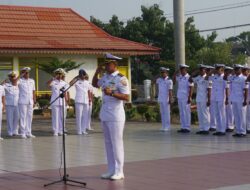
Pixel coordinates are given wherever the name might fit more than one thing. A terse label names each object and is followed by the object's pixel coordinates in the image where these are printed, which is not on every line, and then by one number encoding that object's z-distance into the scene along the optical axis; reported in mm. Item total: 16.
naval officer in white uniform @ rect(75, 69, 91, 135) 19172
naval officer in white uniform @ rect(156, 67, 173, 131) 19625
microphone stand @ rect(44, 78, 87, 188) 9883
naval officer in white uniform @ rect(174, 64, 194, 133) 19156
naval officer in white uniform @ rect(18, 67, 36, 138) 18359
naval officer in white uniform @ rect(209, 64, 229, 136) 18359
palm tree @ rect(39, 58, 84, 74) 28328
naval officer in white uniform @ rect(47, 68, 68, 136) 18516
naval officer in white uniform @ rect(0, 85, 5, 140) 18062
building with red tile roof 31156
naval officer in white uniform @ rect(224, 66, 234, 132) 19266
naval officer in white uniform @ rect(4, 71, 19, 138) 18547
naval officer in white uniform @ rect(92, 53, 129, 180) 10352
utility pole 24312
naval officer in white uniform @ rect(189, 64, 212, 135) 18764
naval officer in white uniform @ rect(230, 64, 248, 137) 17656
